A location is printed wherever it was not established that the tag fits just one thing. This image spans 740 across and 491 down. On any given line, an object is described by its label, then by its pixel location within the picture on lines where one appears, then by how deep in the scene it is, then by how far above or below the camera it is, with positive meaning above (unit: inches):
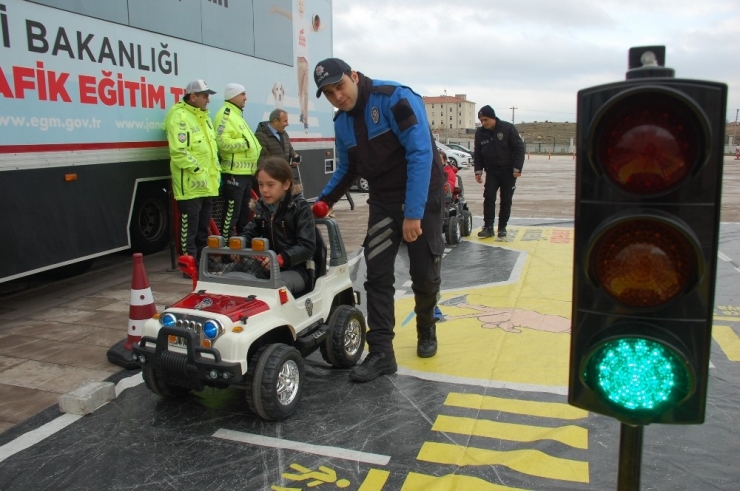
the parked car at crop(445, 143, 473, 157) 1475.1 +35.4
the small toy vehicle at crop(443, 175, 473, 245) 331.9 -32.3
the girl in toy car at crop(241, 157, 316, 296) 148.8 -14.8
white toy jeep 122.2 -36.6
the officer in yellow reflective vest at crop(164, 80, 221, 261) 246.5 +3.1
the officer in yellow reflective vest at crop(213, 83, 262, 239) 273.6 +5.0
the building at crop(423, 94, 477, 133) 5743.1 +488.4
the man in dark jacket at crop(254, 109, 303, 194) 314.8 +15.7
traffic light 50.2 -6.9
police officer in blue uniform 143.6 -4.8
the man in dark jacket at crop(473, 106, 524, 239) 343.6 +3.1
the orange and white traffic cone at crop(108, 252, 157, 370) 166.9 -39.6
